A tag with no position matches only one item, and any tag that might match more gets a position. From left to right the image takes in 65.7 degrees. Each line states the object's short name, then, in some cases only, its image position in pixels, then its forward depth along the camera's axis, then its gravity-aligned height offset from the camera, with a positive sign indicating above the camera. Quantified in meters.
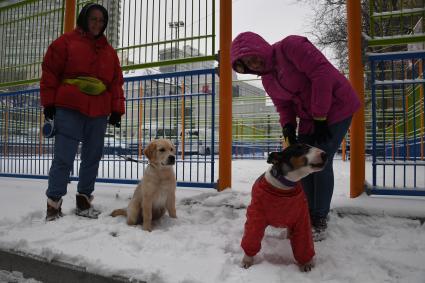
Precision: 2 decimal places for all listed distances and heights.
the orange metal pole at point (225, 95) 4.50 +0.69
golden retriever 3.42 -0.46
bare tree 15.65 +5.75
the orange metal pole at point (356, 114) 3.80 +0.38
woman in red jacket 3.51 +0.50
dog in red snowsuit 2.27 -0.42
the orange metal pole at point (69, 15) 5.85 +2.30
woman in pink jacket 2.62 +0.45
